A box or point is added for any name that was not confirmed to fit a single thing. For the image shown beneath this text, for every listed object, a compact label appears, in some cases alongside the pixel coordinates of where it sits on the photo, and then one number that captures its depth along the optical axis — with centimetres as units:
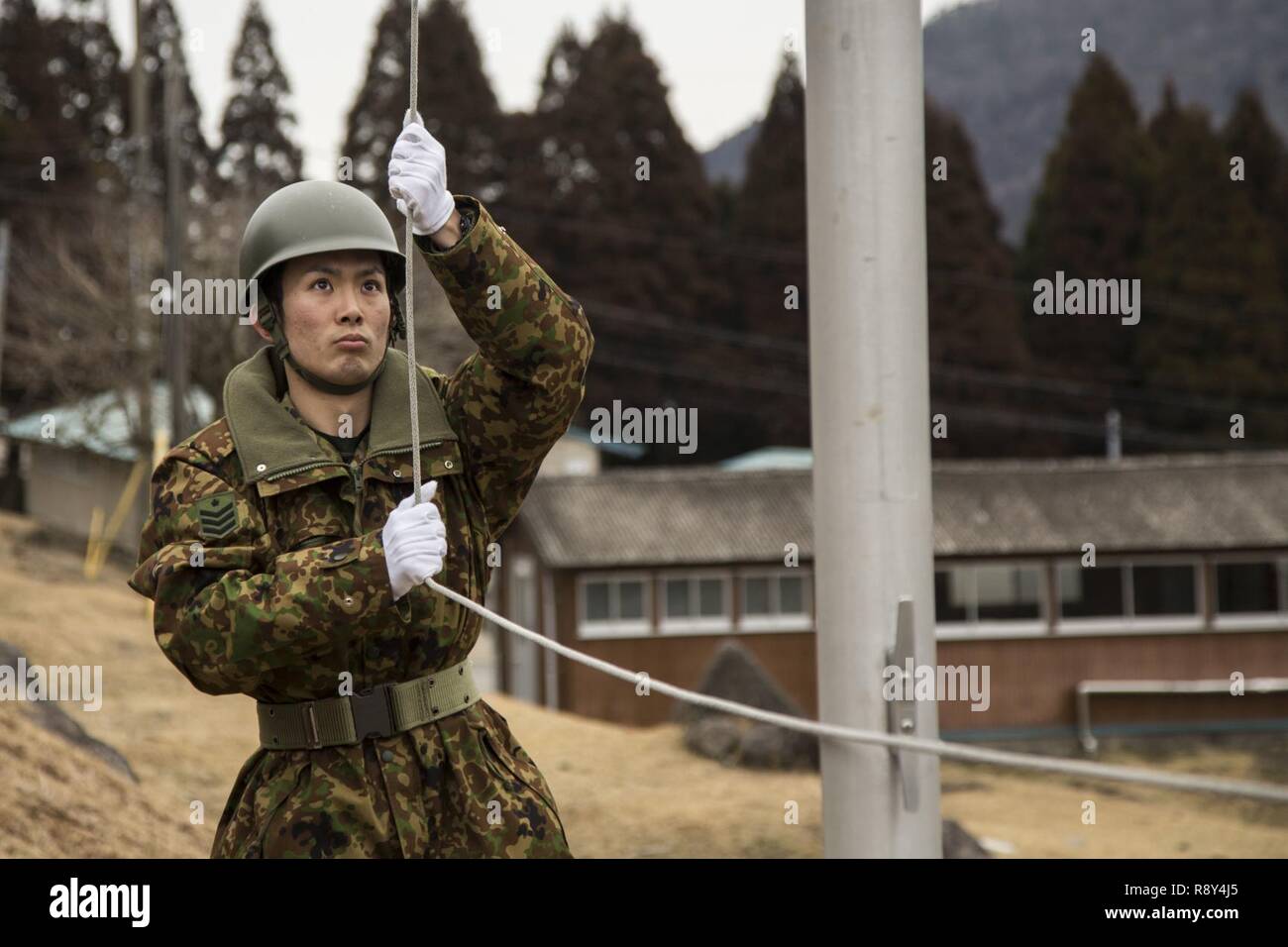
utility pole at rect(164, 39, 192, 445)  1962
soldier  267
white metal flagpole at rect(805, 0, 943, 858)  266
